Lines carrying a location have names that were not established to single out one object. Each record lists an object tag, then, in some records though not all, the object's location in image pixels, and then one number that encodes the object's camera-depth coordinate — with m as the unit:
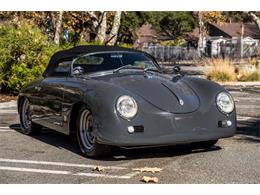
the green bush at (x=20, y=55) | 14.66
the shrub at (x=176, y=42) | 71.47
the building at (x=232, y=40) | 56.38
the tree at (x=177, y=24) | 77.50
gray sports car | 6.18
